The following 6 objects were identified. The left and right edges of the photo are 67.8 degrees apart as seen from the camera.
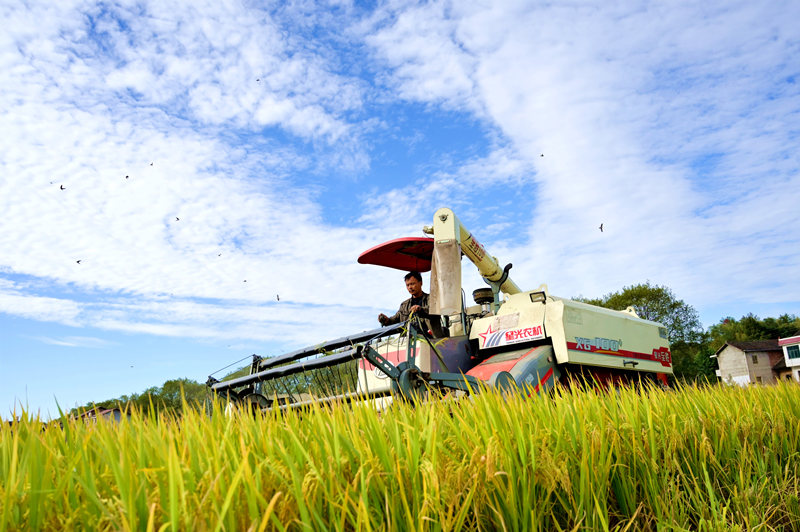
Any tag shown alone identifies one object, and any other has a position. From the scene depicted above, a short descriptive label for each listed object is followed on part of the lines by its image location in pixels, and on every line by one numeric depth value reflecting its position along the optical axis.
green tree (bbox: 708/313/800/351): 63.41
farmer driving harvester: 7.82
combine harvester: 6.23
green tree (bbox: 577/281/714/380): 44.84
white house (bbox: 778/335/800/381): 48.84
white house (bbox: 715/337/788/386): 54.72
